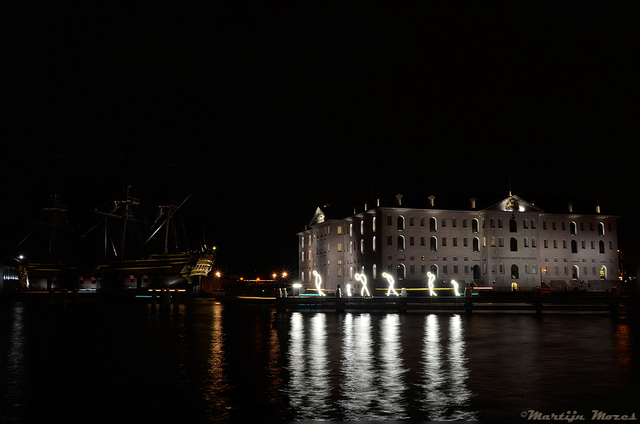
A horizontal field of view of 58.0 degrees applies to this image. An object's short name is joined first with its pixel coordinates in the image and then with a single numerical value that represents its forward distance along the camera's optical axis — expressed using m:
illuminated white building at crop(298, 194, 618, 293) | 81.94
